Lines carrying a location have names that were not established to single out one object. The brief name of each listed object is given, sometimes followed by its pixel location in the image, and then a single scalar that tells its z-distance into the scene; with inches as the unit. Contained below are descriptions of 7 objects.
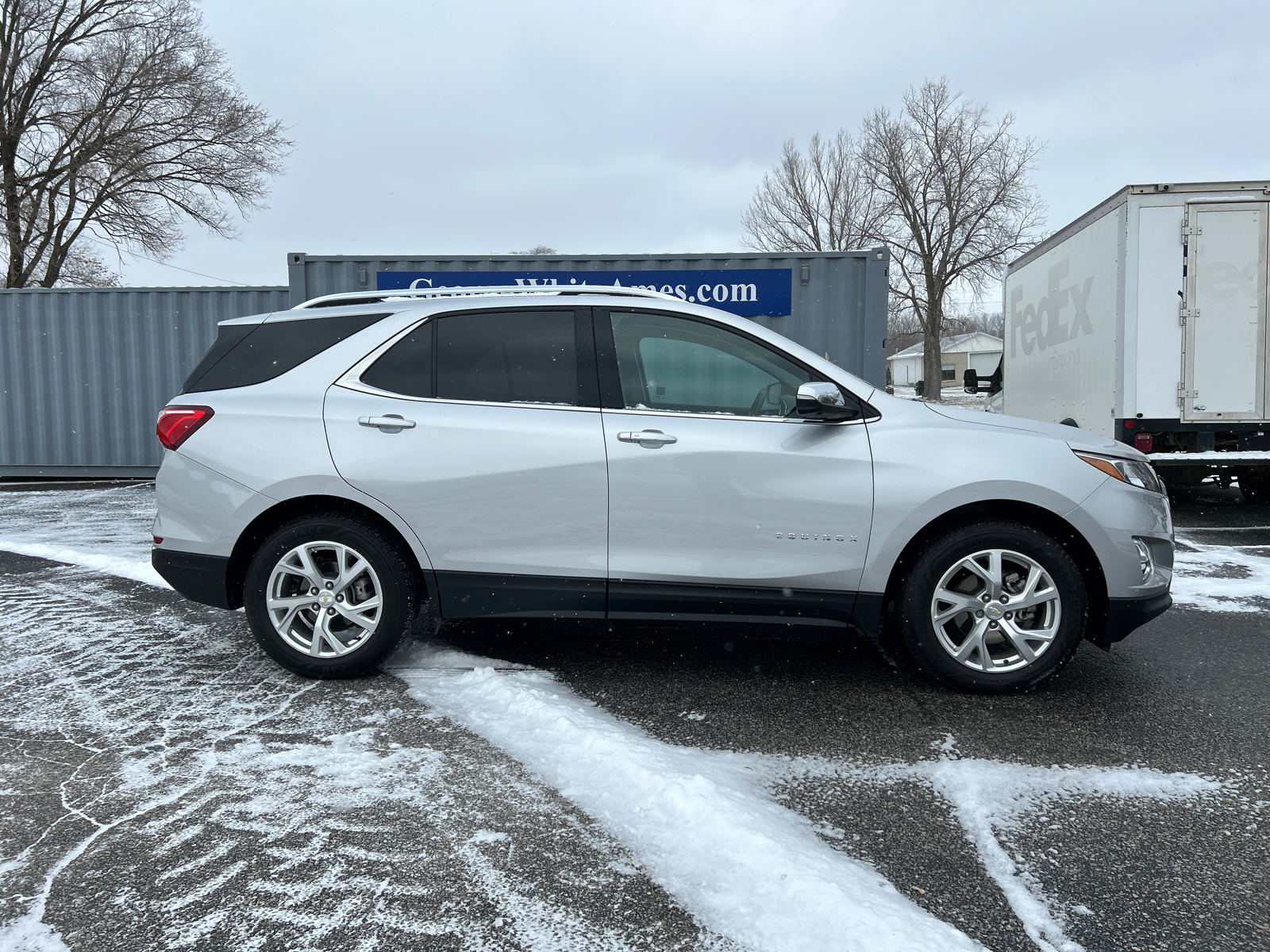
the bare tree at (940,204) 1505.9
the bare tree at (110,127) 979.3
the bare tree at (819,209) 1652.3
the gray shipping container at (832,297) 390.3
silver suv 141.6
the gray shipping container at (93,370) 495.8
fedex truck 319.9
